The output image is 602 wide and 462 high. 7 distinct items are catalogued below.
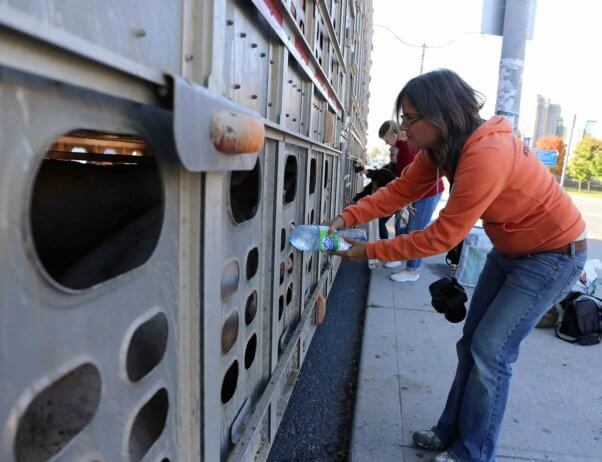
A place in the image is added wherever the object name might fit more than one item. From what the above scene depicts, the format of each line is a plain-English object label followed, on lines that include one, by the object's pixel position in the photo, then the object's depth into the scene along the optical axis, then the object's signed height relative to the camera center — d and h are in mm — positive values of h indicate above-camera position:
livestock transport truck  698 -192
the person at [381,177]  5586 -107
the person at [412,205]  5036 -375
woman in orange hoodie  1884 -247
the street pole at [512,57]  4582 +1176
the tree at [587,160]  42844 +1659
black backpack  3893 -1210
